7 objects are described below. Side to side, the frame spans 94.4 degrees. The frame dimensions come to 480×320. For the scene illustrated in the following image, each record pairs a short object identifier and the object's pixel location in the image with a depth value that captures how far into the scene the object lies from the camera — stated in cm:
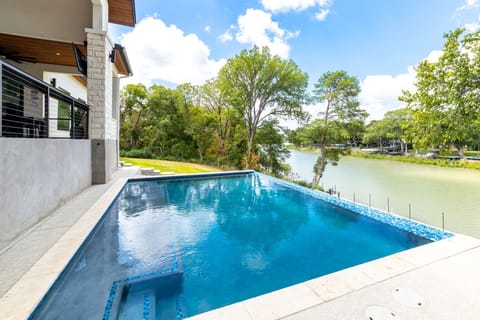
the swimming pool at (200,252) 225
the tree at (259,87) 1488
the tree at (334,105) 1376
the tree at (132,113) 1847
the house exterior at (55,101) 283
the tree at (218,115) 1750
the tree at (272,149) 1636
